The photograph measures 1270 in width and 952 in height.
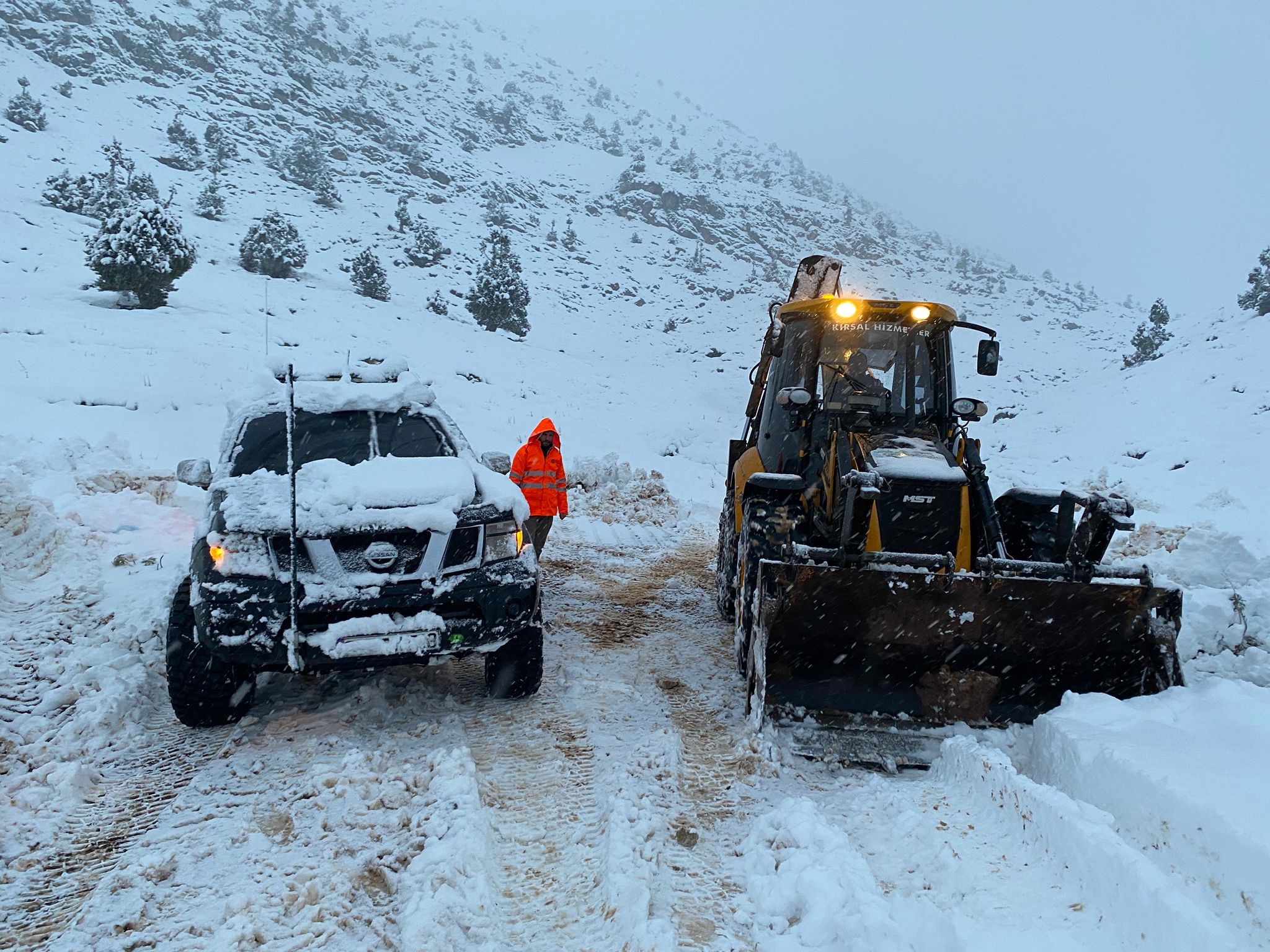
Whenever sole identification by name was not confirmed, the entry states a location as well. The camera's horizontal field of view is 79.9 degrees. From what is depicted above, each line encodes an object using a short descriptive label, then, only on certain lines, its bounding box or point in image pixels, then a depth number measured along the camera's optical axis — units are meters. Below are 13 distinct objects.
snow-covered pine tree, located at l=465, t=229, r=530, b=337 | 35.38
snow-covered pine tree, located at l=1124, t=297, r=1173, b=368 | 31.48
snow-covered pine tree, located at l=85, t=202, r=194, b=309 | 20.72
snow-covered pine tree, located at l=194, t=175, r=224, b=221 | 40.59
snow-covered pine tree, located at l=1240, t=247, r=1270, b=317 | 26.65
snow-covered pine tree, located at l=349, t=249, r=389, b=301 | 34.22
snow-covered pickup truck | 3.69
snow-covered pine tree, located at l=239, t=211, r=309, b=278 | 32.28
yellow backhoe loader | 3.92
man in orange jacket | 7.86
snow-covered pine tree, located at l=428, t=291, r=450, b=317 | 34.59
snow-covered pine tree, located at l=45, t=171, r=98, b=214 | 31.81
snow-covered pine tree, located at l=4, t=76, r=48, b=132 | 44.44
